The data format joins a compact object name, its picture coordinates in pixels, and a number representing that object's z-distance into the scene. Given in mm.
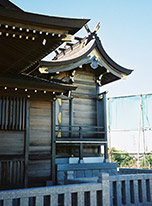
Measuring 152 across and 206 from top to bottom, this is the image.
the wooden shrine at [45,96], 5843
